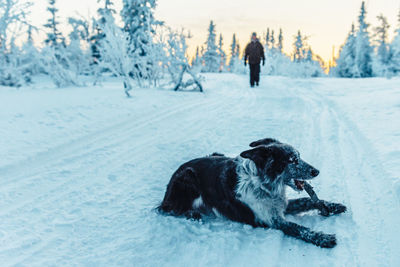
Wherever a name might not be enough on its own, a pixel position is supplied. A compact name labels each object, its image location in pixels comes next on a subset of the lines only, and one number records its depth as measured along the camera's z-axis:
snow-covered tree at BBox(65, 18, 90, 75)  26.66
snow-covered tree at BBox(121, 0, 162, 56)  27.11
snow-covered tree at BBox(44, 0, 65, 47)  39.69
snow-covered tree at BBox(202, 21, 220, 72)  63.59
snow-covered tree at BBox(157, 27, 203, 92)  13.53
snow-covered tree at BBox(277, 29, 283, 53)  84.62
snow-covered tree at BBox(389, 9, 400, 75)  36.59
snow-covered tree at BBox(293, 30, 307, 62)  70.62
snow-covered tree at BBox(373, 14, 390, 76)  40.72
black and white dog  2.97
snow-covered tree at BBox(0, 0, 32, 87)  13.02
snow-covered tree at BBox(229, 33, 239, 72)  87.21
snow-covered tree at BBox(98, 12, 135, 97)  11.97
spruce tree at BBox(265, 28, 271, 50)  85.50
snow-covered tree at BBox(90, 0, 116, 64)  30.11
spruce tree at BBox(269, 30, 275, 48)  85.25
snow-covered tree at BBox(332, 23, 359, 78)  44.34
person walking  14.84
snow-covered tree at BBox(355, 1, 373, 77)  43.34
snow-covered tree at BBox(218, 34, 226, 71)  79.17
